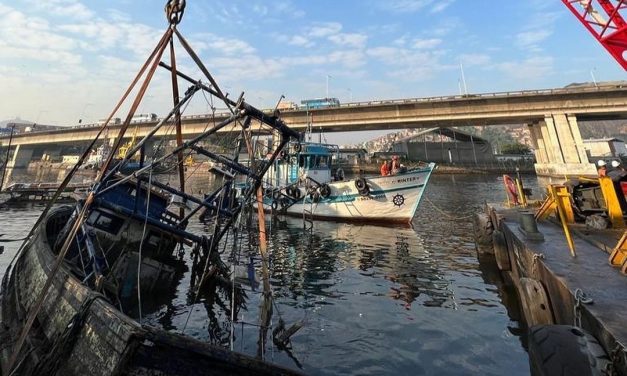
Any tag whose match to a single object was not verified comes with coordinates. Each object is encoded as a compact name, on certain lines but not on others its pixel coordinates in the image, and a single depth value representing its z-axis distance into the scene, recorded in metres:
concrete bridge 45.41
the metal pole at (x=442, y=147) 74.51
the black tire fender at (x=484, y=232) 13.68
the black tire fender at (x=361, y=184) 21.19
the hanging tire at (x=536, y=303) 6.12
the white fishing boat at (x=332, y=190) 20.56
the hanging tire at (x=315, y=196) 23.06
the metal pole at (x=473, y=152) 73.00
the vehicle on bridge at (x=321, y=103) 56.94
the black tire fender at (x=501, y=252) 11.20
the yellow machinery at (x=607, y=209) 6.59
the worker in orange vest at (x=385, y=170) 21.75
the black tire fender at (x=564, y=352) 3.66
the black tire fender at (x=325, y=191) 22.83
